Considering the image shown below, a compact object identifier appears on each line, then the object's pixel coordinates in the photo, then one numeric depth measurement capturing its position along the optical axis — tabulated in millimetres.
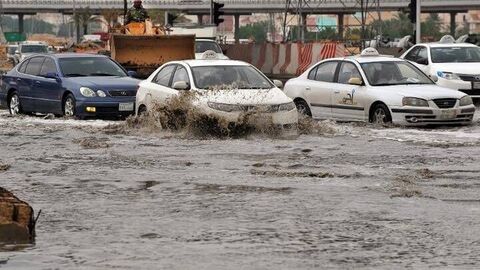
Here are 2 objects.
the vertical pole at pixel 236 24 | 124462
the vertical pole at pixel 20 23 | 132512
